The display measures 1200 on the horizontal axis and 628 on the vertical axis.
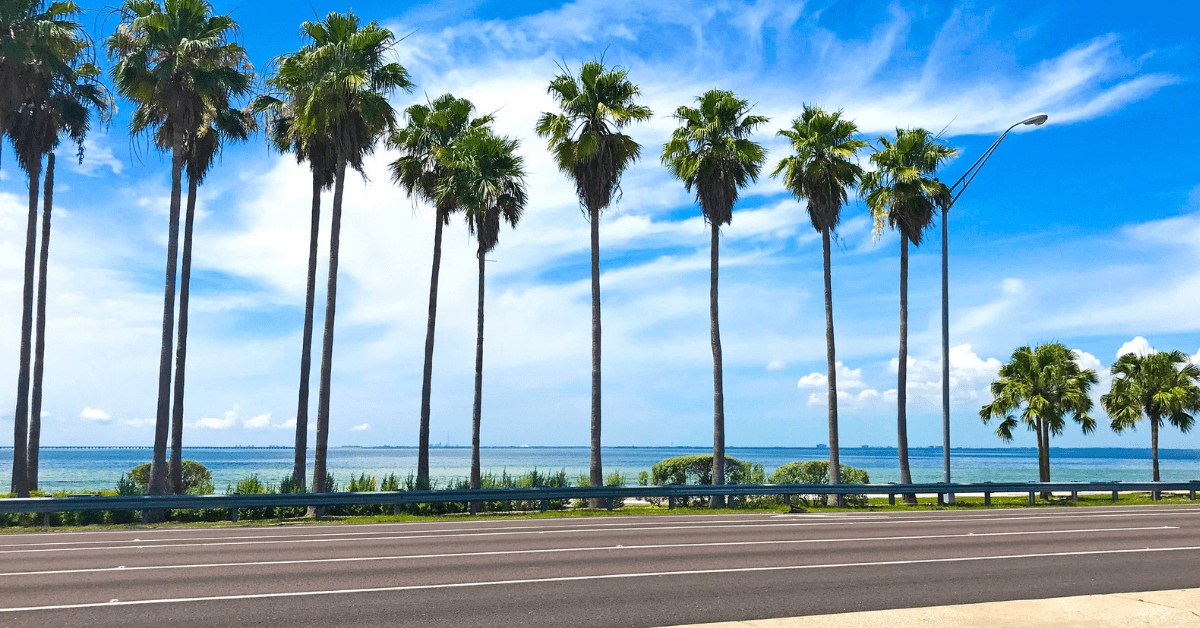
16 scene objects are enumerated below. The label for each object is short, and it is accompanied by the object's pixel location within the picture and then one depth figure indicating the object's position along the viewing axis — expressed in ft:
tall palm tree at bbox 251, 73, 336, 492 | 89.92
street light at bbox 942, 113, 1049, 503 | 88.63
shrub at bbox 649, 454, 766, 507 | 117.70
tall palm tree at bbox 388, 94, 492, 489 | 99.60
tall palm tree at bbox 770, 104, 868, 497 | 101.86
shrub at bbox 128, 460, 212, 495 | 115.56
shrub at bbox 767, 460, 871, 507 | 116.88
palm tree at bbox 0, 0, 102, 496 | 86.02
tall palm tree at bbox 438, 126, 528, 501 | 96.02
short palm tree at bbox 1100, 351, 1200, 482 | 130.72
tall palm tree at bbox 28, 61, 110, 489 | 92.07
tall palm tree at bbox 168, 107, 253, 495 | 88.84
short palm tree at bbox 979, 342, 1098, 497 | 122.31
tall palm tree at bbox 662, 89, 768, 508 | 97.50
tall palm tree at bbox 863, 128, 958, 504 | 105.40
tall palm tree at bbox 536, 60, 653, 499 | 93.81
